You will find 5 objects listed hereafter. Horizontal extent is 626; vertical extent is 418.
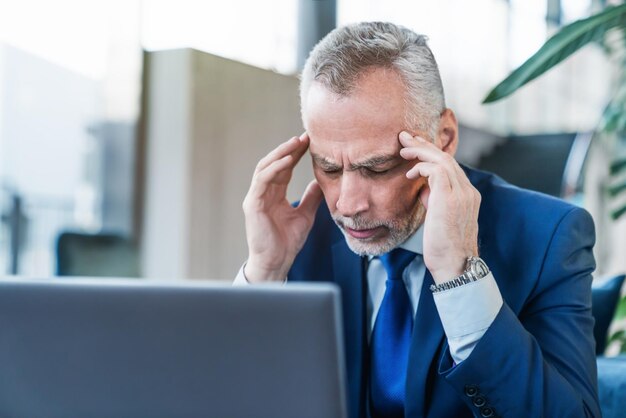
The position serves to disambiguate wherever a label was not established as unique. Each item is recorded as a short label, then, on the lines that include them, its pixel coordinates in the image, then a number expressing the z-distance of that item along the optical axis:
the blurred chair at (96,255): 2.76
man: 1.19
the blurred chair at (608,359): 1.51
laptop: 0.70
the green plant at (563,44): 1.64
